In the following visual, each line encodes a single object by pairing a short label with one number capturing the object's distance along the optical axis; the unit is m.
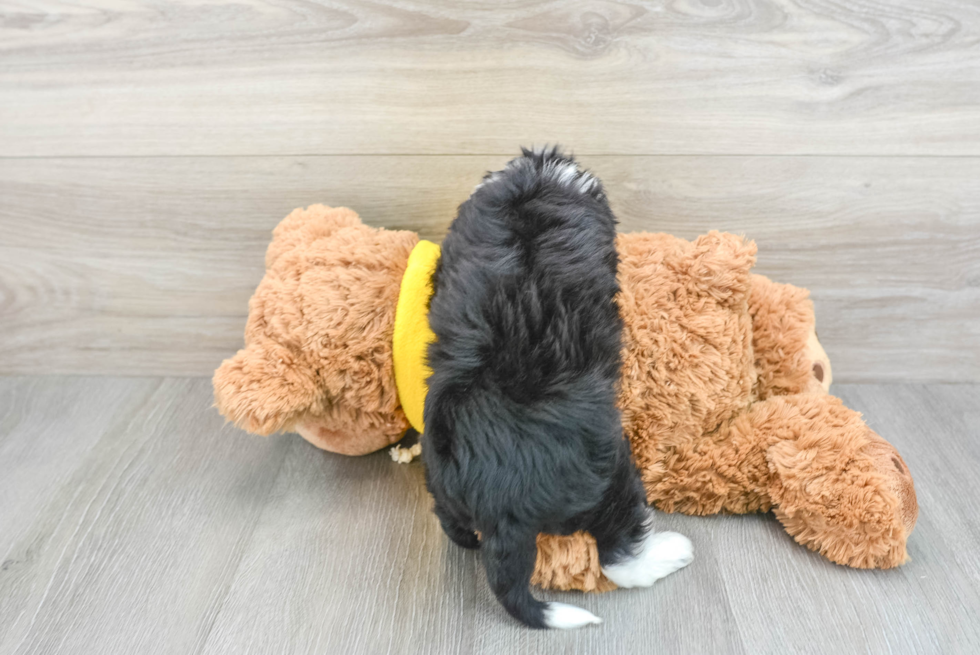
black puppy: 0.52
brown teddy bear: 0.61
